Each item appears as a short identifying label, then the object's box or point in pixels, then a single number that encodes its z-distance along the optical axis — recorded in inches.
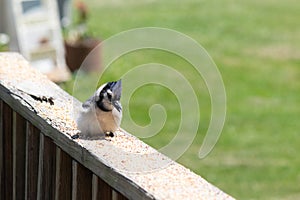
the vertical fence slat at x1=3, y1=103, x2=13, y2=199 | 240.7
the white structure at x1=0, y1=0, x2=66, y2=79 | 681.6
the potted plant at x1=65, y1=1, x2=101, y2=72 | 716.0
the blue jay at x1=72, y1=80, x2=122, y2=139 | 180.9
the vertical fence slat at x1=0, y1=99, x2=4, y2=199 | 246.8
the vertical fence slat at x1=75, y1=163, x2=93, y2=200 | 192.7
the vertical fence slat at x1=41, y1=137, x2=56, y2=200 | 210.1
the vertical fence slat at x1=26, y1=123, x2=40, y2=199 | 220.4
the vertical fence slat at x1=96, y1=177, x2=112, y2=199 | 181.6
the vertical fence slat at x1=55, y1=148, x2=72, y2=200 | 201.3
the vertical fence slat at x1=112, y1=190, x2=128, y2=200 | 174.9
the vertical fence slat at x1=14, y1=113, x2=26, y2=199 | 230.5
